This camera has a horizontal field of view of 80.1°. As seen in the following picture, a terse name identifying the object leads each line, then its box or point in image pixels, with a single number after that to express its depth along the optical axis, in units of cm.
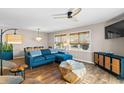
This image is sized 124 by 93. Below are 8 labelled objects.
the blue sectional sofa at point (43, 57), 323
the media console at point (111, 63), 232
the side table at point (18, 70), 210
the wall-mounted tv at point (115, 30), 259
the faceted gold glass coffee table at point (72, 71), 210
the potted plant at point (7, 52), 456
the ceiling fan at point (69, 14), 203
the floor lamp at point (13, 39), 144
